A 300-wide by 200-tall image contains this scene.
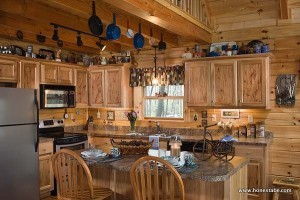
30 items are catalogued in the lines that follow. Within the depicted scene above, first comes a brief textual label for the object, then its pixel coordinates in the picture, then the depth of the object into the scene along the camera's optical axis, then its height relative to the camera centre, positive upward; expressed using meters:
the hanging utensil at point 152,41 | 4.59 +0.96
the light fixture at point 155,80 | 5.39 +0.35
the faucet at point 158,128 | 5.40 -0.50
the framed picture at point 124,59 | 5.62 +0.76
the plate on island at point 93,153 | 2.92 -0.52
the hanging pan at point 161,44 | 4.66 +0.86
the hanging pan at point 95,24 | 3.16 +0.80
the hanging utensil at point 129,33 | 3.95 +0.87
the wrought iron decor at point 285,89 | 4.40 +0.15
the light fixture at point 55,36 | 3.85 +0.82
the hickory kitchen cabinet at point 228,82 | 4.32 +0.27
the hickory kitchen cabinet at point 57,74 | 5.02 +0.46
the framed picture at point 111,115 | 5.96 -0.30
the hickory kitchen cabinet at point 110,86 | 5.56 +0.26
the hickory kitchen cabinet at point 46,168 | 4.61 -1.05
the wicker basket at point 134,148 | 2.96 -0.47
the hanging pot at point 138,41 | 4.02 +0.79
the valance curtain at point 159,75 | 5.21 +0.43
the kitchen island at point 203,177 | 2.29 -0.68
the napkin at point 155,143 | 2.96 -0.43
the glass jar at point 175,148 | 2.77 -0.44
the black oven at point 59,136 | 4.82 -0.59
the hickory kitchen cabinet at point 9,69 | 4.30 +0.46
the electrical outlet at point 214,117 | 4.98 -0.30
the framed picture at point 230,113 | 4.78 -0.22
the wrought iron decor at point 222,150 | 2.66 -0.44
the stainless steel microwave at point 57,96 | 5.00 +0.07
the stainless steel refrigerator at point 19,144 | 3.78 -0.58
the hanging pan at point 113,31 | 3.49 +0.80
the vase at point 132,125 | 5.52 -0.47
